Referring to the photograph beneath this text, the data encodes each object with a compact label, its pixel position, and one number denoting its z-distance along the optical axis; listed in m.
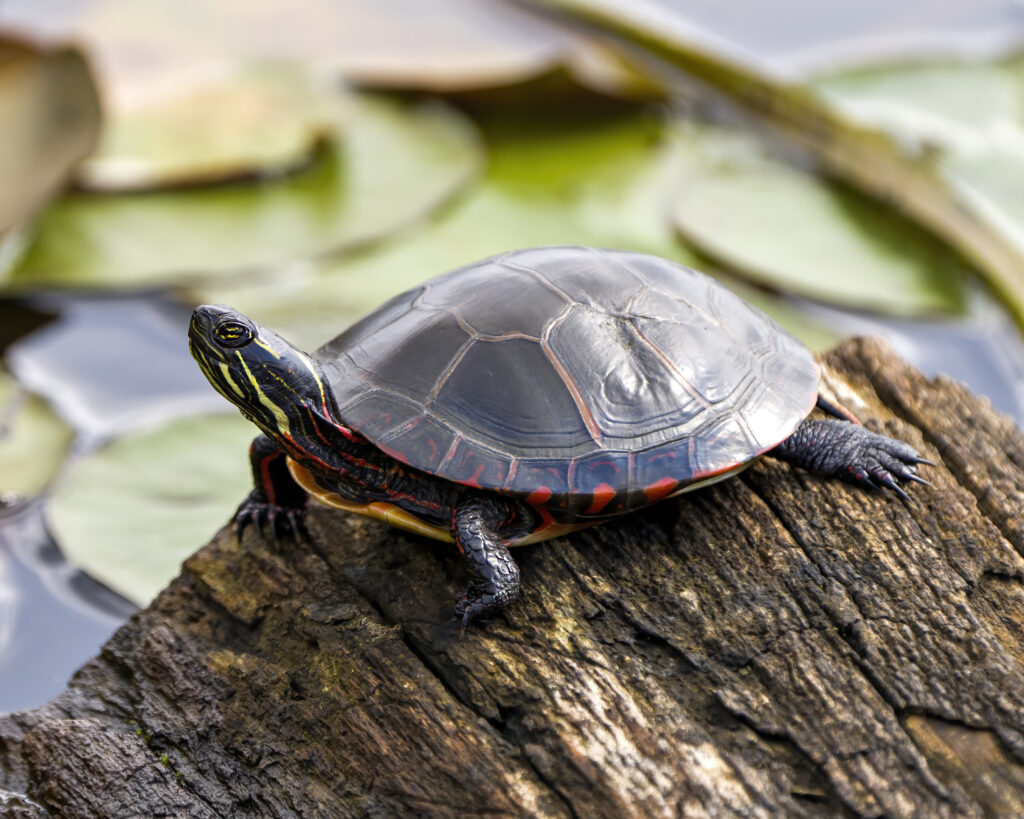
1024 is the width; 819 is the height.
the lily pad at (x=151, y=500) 5.82
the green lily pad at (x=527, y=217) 7.72
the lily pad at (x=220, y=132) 8.46
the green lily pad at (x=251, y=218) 7.86
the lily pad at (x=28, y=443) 6.24
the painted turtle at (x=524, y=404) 4.24
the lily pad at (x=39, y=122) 7.43
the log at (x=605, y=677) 3.76
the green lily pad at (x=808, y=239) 7.57
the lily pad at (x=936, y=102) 8.80
